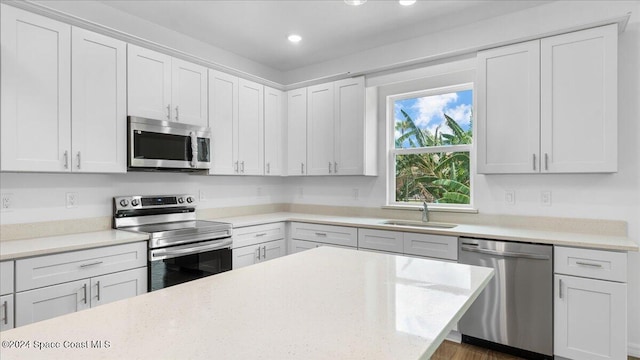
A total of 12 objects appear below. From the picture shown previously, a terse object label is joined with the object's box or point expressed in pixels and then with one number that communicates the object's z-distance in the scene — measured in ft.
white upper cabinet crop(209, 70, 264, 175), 11.28
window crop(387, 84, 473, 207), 11.23
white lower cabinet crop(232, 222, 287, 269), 10.93
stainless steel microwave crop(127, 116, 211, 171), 9.03
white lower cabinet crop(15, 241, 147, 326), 6.52
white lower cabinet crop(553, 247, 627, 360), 7.15
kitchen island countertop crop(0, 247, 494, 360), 2.61
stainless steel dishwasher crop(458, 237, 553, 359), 7.86
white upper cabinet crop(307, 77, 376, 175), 12.02
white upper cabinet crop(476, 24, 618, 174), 8.03
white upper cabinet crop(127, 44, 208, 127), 9.12
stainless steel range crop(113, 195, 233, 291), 8.57
